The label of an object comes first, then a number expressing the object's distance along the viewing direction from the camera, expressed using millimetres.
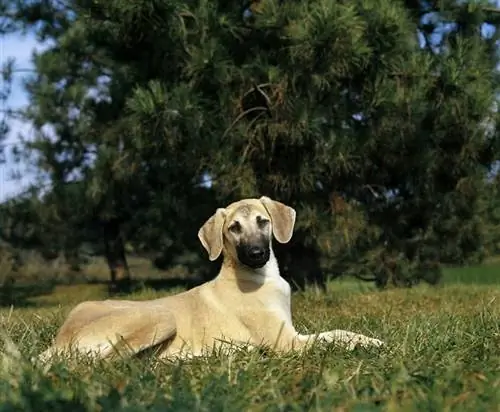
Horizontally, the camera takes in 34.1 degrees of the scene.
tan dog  4422
